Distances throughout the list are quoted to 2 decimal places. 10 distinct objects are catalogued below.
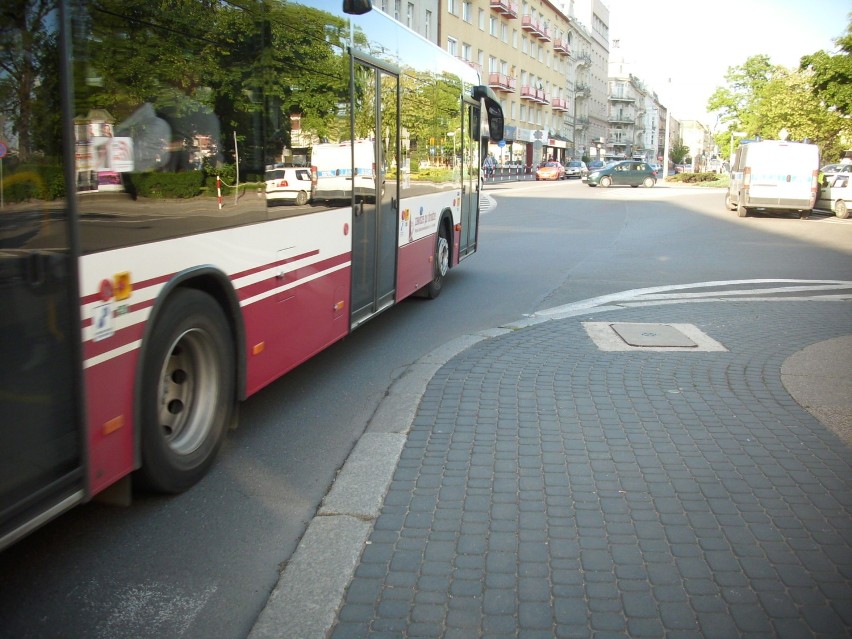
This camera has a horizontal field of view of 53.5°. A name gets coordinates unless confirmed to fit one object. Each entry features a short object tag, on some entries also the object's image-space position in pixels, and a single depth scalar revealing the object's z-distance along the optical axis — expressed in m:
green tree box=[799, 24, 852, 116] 27.09
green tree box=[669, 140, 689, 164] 145.12
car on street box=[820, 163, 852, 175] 39.53
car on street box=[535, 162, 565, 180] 61.12
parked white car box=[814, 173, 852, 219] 26.84
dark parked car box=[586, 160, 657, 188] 48.41
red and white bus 3.05
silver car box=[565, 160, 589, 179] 69.19
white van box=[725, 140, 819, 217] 25.34
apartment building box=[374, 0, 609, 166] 58.78
